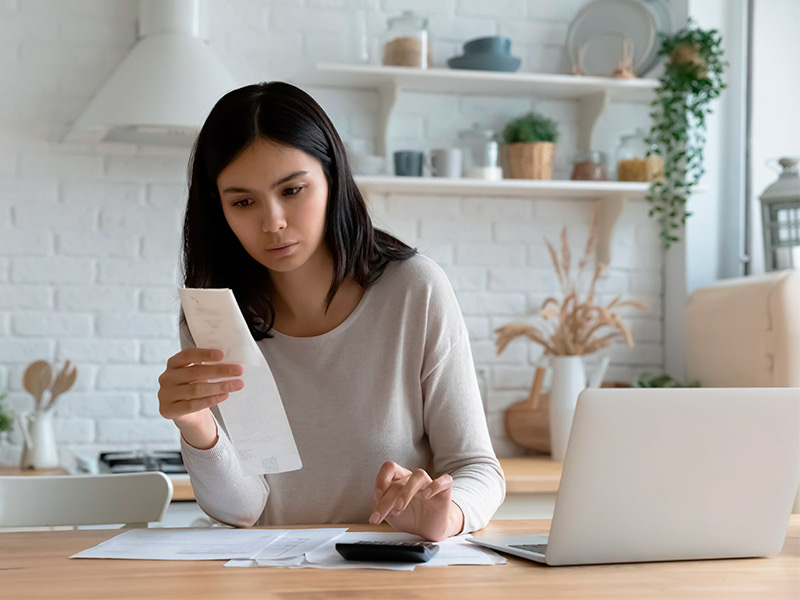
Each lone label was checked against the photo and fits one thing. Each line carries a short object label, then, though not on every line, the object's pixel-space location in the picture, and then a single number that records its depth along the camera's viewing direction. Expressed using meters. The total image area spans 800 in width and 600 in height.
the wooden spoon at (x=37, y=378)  2.94
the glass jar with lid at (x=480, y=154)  3.13
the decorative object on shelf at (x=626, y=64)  3.24
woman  1.55
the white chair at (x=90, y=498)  1.72
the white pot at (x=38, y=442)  2.88
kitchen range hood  2.77
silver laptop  1.09
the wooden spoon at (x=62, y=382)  2.93
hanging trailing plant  3.18
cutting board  3.18
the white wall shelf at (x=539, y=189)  3.09
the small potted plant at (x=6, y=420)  2.85
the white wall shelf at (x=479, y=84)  3.09
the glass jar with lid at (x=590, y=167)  3.21
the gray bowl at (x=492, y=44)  3.15
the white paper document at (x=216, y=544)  1.19
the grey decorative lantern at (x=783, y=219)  2.95
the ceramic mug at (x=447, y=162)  3.12
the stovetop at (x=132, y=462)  2.79
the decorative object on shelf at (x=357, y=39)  3.16
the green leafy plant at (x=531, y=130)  3.19
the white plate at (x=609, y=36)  3.28
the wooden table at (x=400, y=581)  1.01
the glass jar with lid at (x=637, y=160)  3.23
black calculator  1.15
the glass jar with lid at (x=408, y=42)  3.11
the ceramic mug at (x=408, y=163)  3.10
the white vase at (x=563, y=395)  3.01
